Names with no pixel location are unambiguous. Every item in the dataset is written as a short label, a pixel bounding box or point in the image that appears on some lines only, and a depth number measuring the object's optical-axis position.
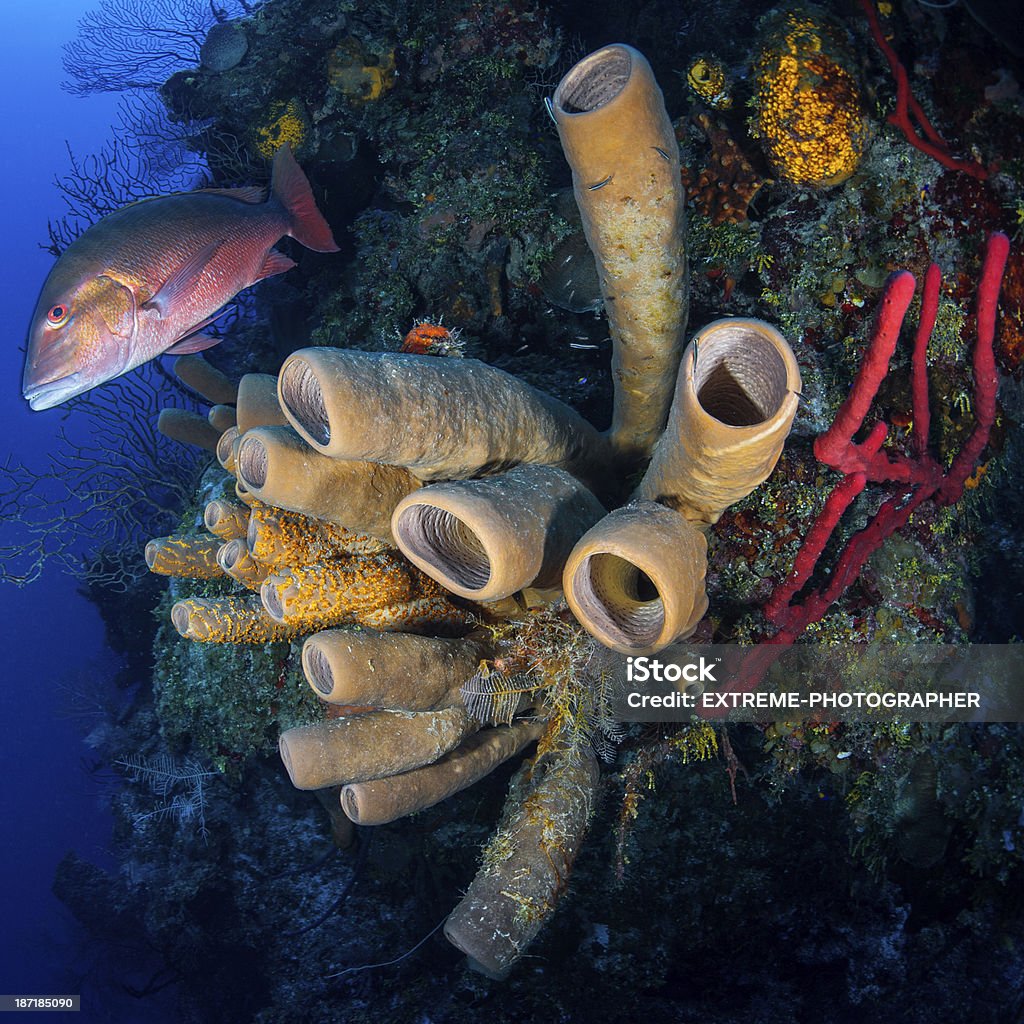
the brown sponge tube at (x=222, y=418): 3.43
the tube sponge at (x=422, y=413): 1.67
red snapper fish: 2.68
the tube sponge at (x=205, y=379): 3.90
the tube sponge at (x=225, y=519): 2.53
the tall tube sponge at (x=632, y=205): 1.75
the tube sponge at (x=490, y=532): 1.61
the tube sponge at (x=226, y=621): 2.39
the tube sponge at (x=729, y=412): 1.53
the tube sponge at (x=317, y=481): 1.91
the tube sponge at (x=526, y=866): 2.16
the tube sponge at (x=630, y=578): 1.52
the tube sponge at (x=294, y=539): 2.24
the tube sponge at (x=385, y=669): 1.99
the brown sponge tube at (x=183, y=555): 2.87
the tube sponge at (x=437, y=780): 2.31
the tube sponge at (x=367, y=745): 2.13
